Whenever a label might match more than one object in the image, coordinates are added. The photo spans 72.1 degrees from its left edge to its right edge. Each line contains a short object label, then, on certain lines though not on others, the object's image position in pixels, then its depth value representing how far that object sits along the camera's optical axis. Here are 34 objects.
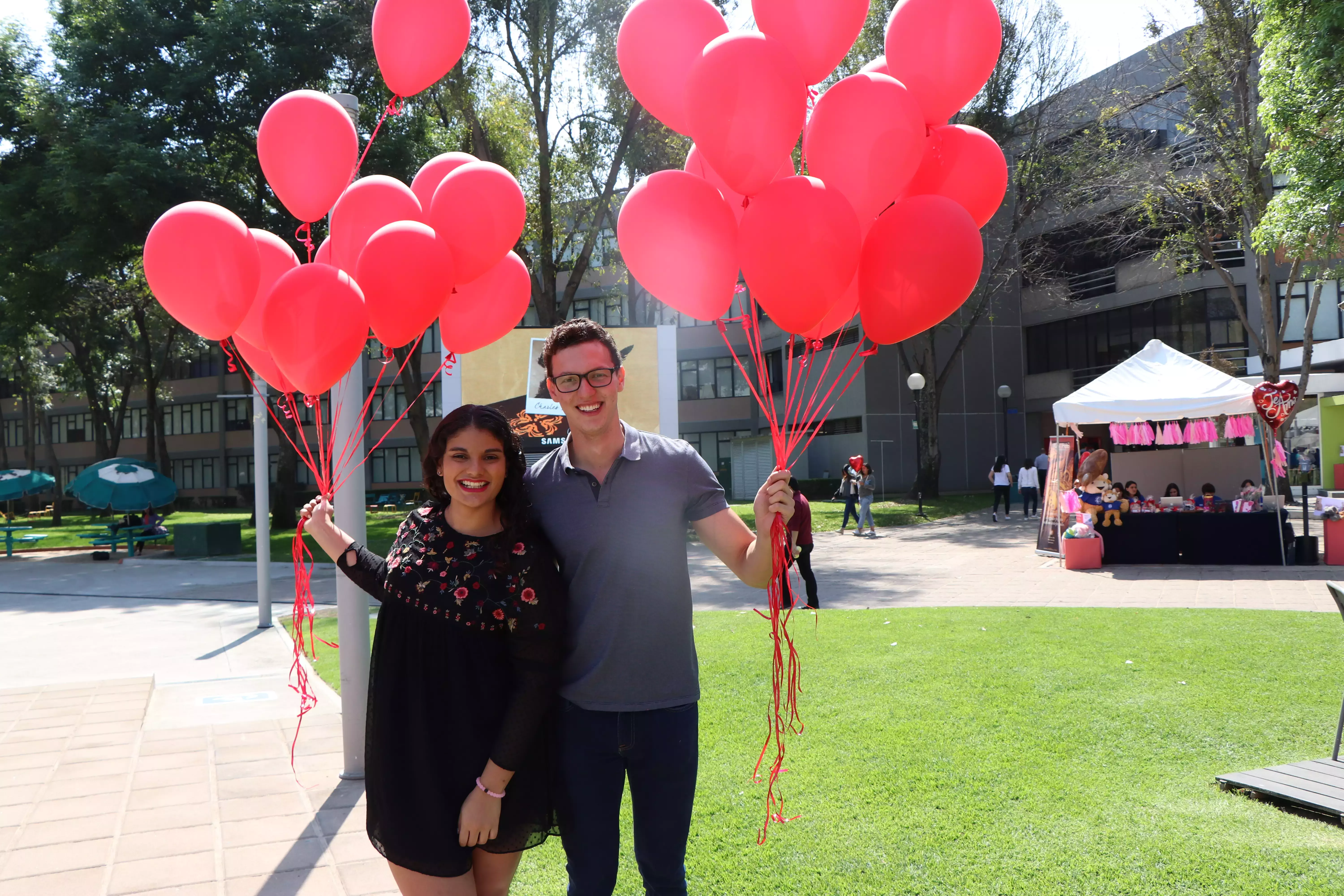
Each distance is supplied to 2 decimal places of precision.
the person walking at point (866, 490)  19.86
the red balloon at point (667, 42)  2.95
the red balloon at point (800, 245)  2.59
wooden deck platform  3.85
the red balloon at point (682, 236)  2.80
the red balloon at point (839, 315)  2.94
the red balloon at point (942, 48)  2.86
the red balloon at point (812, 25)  2.78
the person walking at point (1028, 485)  22.77
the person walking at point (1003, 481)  22.77
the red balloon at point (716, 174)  2.92
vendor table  12.96
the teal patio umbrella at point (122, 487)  18.28
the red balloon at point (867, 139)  2.75
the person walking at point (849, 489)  20.56
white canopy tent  12.89
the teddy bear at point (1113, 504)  13.39
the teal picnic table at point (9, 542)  20.33
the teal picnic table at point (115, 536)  19.50
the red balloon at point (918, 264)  2.63
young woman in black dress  2.31
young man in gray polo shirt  2.38
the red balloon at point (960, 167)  3.00
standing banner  14.43
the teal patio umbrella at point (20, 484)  20.78
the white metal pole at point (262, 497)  8.97
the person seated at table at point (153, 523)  20.61
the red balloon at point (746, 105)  2.60
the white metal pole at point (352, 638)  4.87
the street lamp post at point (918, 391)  23.03
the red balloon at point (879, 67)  3.01
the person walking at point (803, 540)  8.65
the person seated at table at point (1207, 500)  13.70
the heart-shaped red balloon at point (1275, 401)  12.12
